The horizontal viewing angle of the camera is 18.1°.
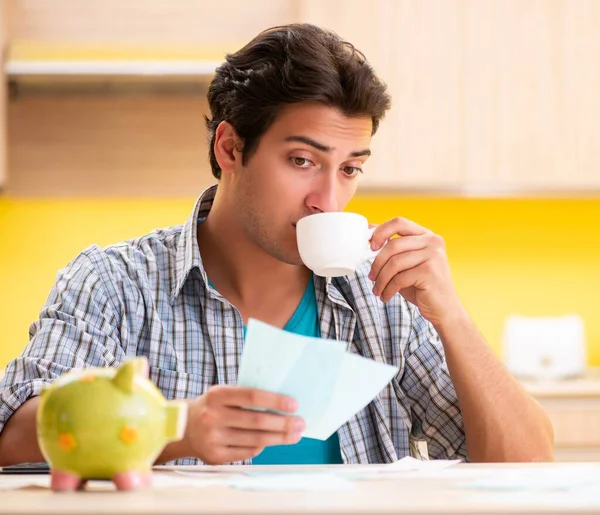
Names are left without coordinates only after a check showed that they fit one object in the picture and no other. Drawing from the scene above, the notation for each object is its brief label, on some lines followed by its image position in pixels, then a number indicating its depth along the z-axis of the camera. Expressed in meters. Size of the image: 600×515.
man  1.80
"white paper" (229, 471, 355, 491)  1.44
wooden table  1.35
